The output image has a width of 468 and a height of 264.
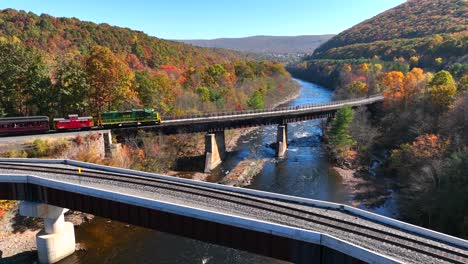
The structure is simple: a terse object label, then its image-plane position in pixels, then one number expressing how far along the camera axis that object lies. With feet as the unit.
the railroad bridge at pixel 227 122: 177.99
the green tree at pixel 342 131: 194.90
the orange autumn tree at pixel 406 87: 225.35
